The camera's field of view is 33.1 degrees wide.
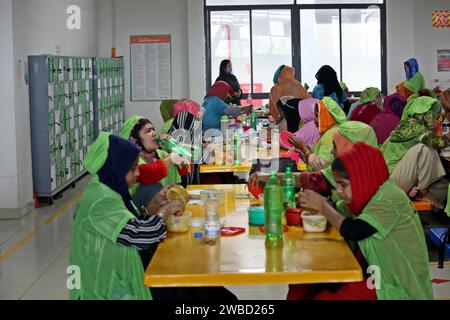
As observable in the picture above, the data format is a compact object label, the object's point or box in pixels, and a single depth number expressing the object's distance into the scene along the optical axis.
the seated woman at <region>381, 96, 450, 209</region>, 6.53
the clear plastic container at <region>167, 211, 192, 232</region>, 4.10
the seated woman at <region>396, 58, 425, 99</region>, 12.70
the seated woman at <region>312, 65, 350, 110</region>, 11.12
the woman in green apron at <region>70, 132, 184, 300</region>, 3.52
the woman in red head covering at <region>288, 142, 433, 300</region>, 3.53
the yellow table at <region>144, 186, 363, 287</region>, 3.27
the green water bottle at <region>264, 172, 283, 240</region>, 3.85
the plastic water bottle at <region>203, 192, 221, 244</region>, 3.82
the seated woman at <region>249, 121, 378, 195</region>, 4.80
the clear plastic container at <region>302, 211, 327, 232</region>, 3.99
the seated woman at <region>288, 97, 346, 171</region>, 6.04
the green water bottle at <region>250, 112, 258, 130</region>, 10.09
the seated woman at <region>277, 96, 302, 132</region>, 9.47
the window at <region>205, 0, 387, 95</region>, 15.95
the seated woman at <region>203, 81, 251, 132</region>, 9.77
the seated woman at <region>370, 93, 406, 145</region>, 8.26
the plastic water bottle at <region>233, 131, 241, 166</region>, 6.83
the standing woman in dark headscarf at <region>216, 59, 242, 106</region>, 13.60
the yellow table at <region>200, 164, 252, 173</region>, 6.73
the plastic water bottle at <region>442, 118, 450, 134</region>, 9.32
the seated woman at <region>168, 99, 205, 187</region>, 7.09
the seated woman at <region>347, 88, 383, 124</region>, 9.36
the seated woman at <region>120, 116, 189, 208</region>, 5.09
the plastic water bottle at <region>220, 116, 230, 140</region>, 8.93
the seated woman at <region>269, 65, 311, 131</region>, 10.75
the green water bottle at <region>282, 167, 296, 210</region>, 4.47
